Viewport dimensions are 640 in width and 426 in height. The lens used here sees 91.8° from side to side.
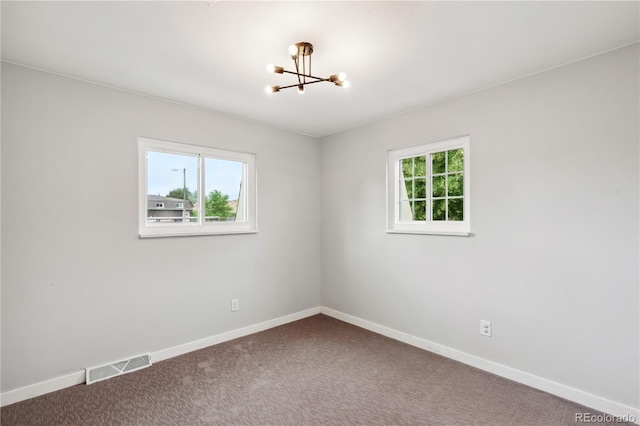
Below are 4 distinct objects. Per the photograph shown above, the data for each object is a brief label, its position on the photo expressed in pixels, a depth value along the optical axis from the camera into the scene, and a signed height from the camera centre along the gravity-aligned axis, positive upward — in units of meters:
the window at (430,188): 2.94 +0.27
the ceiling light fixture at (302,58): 1.94 +1.05
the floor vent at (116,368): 2.47 -1.26
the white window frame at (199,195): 2.83 +0.23
